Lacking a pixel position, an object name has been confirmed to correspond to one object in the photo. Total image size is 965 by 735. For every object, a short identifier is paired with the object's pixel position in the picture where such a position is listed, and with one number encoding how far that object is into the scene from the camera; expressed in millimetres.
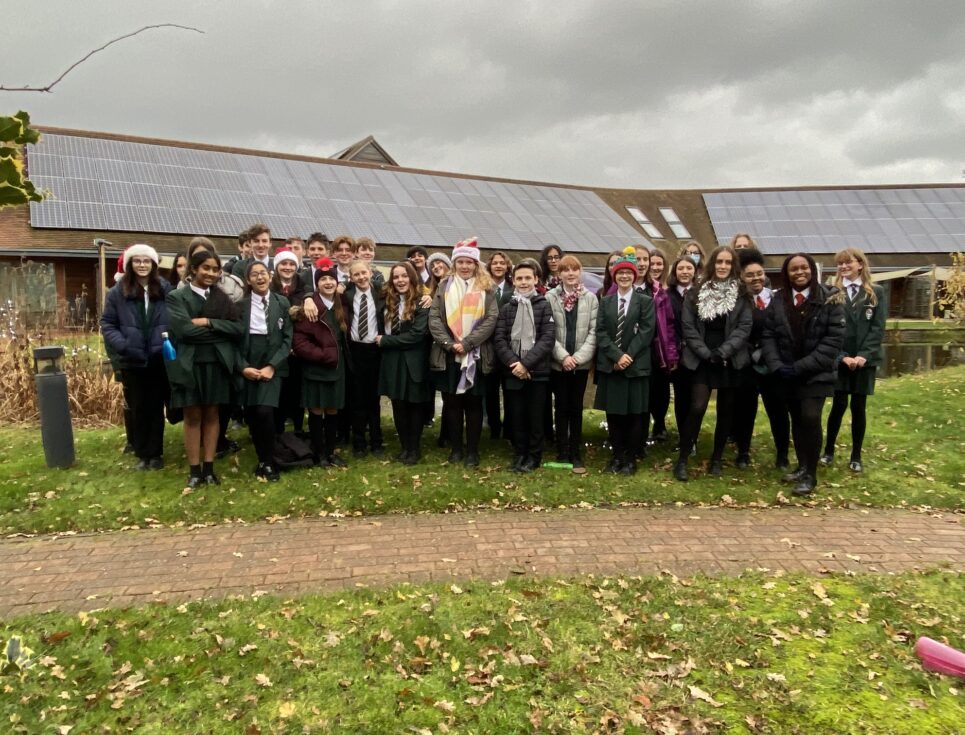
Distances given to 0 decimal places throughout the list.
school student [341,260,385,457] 6898
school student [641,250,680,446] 6699
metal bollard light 6707
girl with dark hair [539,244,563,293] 7695
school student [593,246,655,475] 6582
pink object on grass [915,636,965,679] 3393
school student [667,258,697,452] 6773
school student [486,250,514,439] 7223
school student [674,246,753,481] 6406
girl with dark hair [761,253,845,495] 6023
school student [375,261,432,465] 6812
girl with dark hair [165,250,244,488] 5926
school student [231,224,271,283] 7168
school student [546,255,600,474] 6727
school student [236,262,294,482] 6230
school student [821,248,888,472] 6590
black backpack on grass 6613
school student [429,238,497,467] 6734
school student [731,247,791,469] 6516
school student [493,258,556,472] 6629
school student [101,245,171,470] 6395
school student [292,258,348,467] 6562
